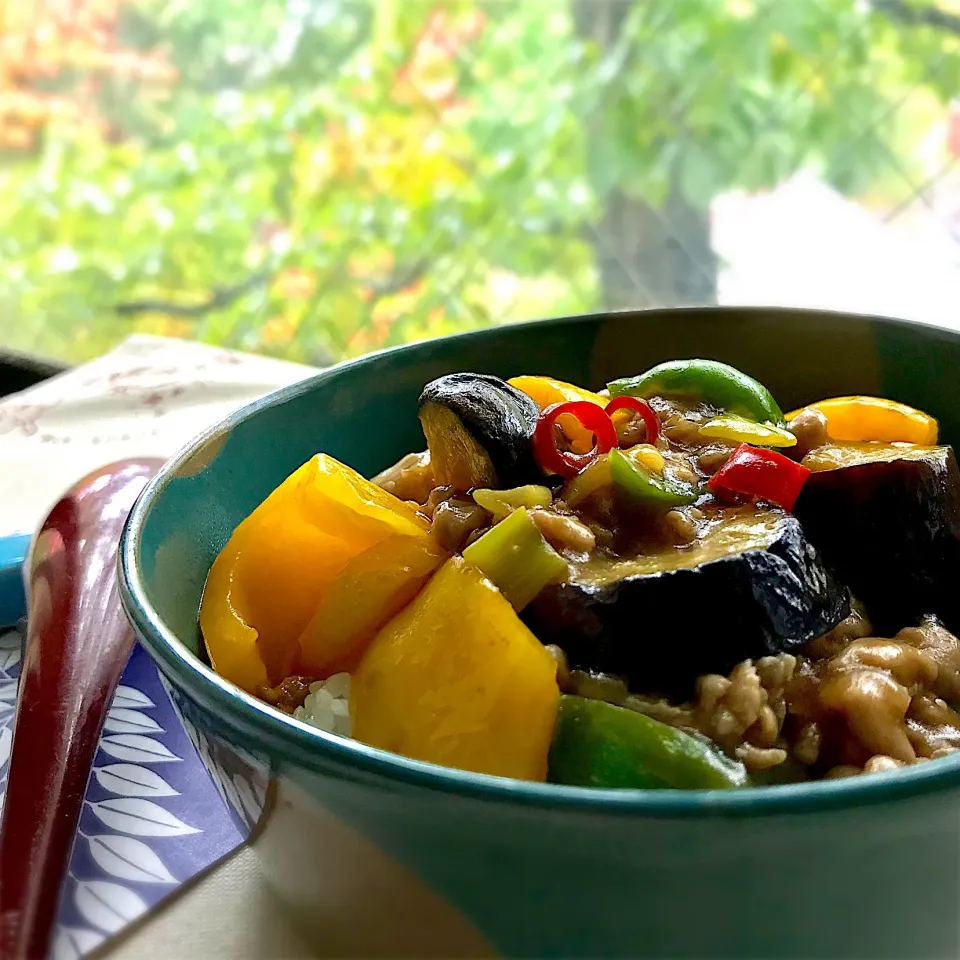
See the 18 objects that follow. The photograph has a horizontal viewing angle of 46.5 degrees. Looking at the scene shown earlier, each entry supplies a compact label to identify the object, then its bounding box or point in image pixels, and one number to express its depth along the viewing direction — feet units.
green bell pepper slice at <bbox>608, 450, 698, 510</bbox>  0.53
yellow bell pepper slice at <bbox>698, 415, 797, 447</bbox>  0.58
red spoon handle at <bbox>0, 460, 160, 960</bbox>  0.45
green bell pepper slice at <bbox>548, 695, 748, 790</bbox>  0.42
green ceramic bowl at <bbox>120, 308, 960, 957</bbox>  0.33
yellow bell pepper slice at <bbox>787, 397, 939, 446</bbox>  0.65
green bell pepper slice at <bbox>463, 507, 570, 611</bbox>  0.48
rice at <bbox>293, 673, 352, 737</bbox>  0.49
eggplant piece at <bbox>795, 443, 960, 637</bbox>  0.54
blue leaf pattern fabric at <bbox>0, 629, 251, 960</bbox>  0.46
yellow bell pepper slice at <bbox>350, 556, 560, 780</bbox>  0.42
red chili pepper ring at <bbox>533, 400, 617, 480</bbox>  0.57
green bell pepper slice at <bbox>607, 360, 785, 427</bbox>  0.63
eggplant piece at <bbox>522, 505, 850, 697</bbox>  0.47
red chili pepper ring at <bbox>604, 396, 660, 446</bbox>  0.60
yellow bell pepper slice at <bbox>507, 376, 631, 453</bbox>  0.66
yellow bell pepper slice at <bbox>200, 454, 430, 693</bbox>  0.54
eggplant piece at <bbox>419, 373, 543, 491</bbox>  0.56
